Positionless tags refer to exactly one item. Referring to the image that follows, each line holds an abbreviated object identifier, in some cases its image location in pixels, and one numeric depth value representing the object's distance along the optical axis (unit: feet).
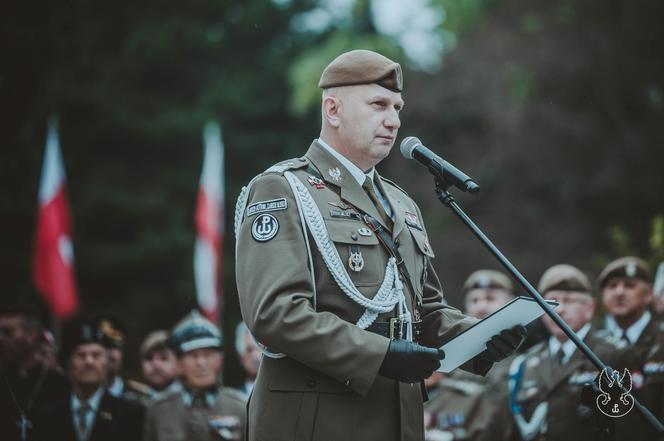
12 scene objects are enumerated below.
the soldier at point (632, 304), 44.37
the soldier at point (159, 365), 59.11
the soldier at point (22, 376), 41.37
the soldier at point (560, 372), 42.06
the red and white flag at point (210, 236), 85.05
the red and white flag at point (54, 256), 82.64
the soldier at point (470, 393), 49.73
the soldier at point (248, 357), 55.00
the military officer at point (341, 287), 22.21
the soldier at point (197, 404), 47.73
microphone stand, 22.47
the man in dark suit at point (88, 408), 44.11
